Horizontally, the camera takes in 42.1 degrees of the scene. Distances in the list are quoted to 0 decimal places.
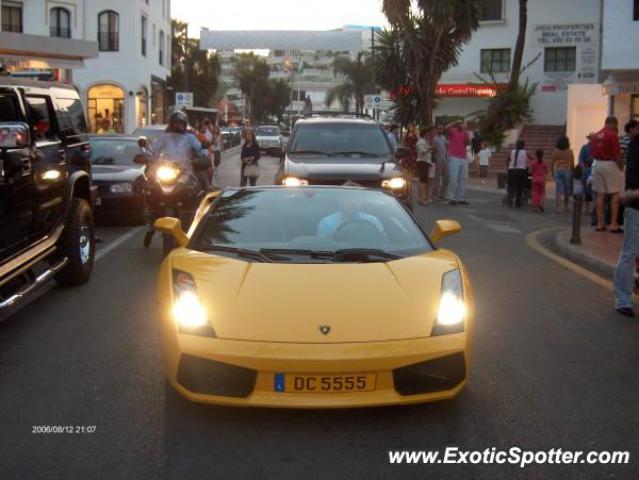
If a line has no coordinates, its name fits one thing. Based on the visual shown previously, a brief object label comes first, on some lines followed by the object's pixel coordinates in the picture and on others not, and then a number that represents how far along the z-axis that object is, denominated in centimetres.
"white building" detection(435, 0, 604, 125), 4184
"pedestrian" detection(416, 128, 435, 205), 1925
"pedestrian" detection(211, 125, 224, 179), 2502
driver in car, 577
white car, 4540
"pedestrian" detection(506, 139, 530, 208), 1900
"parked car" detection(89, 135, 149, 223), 1382
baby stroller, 1938
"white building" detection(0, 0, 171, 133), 4116
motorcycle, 1032
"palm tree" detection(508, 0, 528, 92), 3322
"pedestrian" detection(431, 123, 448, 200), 1983
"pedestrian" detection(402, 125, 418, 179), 2006
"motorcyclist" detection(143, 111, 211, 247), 1073
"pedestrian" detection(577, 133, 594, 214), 1645
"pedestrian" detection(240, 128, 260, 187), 1758
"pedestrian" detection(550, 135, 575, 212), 1806
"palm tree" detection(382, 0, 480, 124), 3306
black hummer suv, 626
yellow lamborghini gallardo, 431
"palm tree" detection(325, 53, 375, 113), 7767
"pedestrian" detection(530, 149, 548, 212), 1844
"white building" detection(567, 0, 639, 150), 2289
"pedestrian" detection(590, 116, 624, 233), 1313
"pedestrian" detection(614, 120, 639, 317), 725
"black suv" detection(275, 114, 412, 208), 1166
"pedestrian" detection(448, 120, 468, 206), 1895
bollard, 1219
